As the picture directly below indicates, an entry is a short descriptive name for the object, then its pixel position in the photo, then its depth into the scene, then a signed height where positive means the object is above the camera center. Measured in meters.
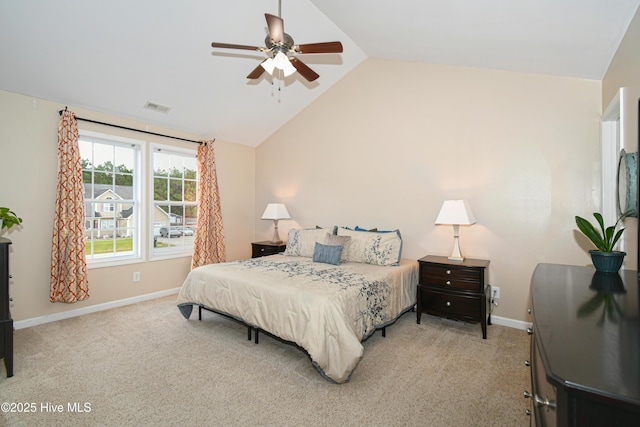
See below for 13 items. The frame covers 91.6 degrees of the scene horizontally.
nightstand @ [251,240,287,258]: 4.96 -0.60
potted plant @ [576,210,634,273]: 1.73 -0.23
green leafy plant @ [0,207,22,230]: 2.71 -0.07
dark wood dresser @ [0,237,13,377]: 2.33 -0.77
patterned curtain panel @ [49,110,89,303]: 3.49 -0.16
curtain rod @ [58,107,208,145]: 3.72 +1.10
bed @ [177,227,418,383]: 2.34 -0.74
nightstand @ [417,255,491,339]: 3.16 -0.83
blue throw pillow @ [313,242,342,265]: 3.71 -0.52
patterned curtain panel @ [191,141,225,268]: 4.79 -0.08
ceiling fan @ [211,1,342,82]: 2.34 +1.29
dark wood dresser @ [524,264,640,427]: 0.59 -0.33
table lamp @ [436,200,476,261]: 3.33 -0.05
